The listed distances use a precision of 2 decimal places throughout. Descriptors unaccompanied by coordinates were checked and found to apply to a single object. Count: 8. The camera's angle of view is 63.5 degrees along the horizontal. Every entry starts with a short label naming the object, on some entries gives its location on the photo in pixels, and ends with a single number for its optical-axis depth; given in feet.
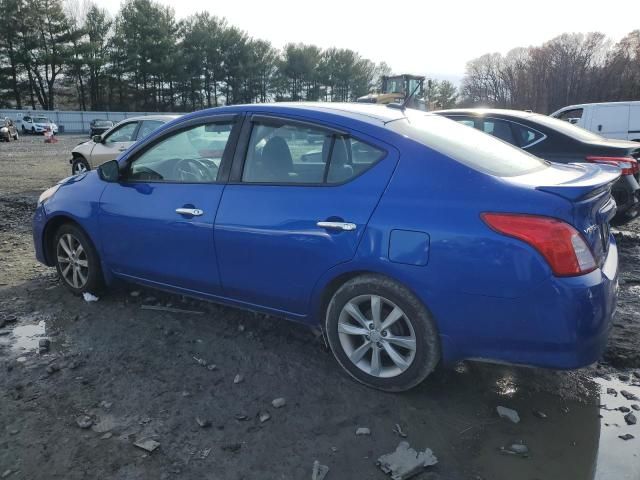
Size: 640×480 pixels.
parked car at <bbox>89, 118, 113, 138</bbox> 121.02
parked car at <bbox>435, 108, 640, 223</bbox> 19.39
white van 52.13
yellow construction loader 92.89
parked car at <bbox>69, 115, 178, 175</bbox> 35.53
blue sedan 8.45
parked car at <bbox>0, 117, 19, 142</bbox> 99.50
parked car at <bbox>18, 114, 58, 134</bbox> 137.28
